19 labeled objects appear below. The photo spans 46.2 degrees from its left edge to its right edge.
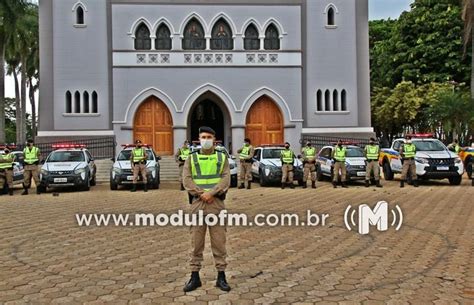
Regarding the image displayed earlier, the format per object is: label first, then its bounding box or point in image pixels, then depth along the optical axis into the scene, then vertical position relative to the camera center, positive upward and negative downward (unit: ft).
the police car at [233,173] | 65.56 -3.06
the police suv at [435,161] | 61.87 -1.84
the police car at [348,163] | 64.34 -2.08
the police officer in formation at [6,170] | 59.36 -2.17
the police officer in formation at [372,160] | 61.67 -1.63
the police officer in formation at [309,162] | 62.85 -1.80
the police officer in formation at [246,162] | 62.28 -1.71
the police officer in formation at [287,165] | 62.34 -2.08
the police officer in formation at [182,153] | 62.03 -0.61
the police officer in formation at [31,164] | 59.41 -1.55
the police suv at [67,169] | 59.62 -2.13
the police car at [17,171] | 62.68 -2.51
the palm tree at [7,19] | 105.60 +25.14
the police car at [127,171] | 61.77 -2.54
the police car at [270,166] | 64.80 -2.28
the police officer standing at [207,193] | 20.13 -1.65
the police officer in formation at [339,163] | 62.80 -1.95
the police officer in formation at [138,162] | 59.93 -1.49
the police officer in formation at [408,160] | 59.93 -1.64
